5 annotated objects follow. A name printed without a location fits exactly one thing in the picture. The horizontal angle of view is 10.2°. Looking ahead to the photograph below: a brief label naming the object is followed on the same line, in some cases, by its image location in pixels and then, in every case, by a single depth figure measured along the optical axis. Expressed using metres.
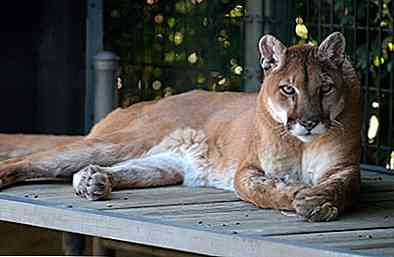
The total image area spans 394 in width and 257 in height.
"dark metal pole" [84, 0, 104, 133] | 12.08
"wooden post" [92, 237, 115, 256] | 9.09
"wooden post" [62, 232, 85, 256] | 8.85
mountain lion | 7.86
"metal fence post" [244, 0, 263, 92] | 11.49
